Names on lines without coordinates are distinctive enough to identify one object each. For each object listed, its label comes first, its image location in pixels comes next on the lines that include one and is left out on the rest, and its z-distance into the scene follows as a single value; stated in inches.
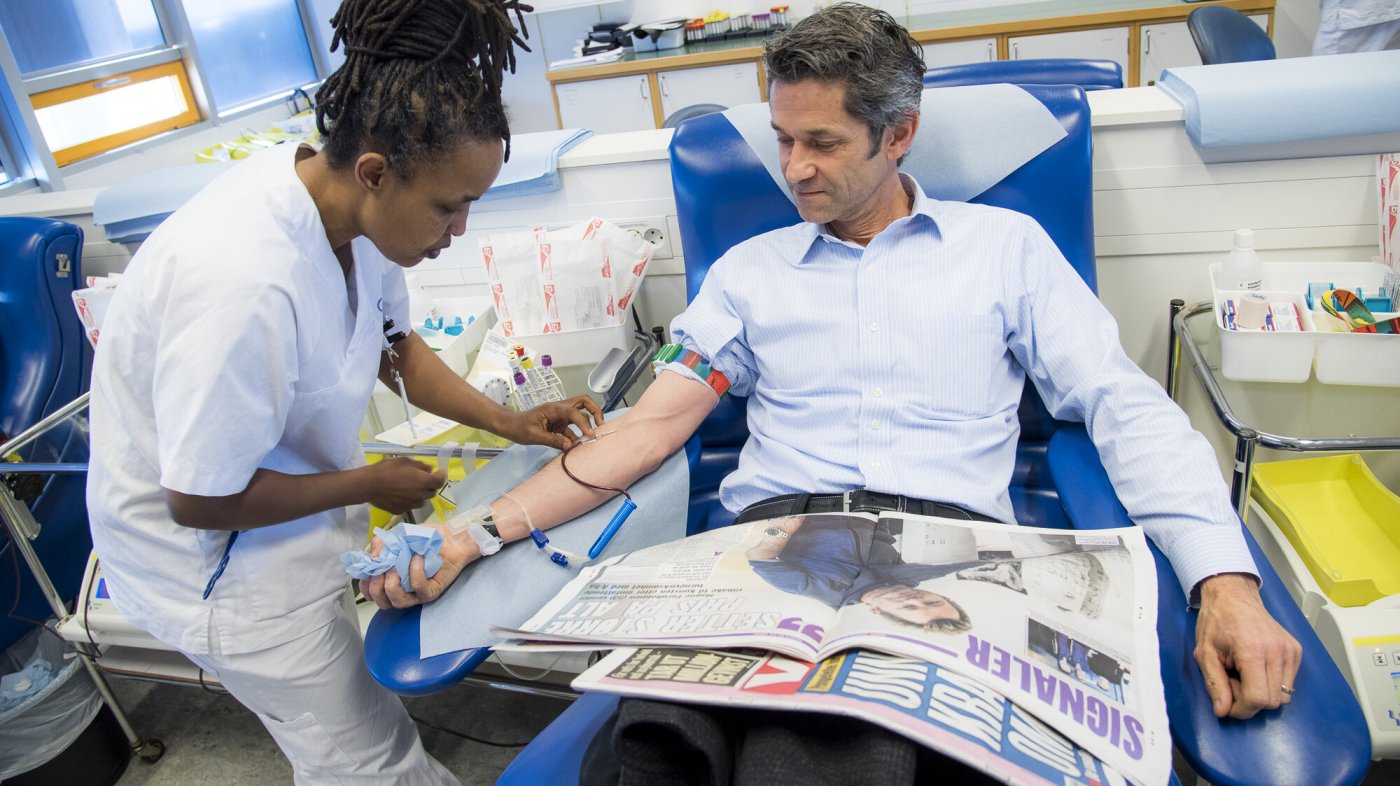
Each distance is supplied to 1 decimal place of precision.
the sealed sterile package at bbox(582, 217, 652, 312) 70.0
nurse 38.1
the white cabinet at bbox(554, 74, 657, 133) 172.7
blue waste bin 68.1
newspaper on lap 32.2
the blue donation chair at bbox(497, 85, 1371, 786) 32.2
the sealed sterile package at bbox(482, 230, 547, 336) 70.6
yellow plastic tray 54.3
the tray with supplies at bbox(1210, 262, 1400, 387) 55.1
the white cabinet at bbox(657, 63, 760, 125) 165.6
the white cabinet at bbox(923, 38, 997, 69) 152.2
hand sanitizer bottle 60.8
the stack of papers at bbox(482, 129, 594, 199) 73.9
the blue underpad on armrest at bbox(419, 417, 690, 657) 42.9
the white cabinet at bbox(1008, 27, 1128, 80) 147.0
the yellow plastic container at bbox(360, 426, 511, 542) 69.2
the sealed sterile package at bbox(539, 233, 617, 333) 69.6
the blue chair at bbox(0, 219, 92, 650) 75.9
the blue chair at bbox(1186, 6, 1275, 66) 104.2
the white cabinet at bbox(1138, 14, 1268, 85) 143.6
